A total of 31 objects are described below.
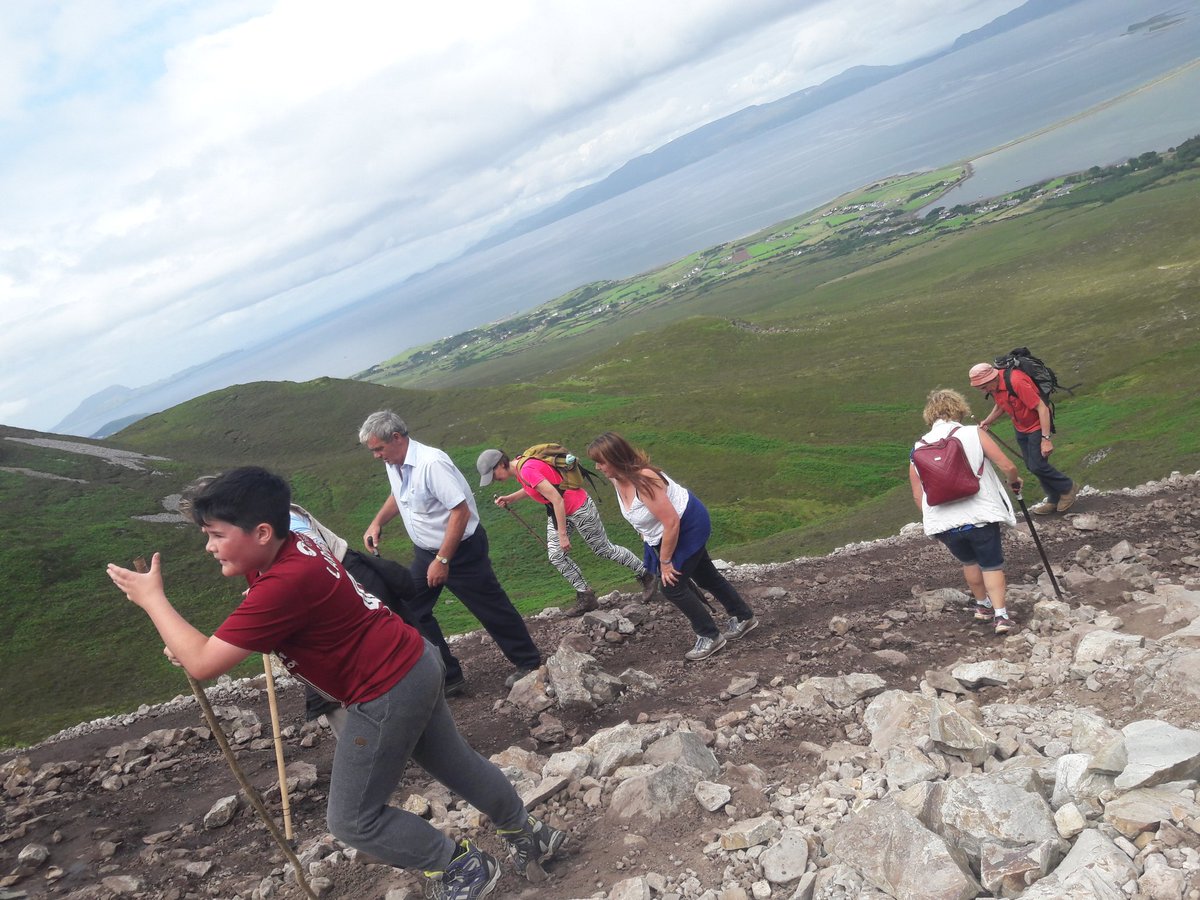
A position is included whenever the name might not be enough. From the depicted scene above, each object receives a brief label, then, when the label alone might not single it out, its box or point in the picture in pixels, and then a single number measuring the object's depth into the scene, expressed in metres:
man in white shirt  7.66
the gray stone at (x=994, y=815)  4.13
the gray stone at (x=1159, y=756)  4.17
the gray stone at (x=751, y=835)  4.80
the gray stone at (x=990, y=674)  6.68
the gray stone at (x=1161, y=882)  3.52
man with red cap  12.17
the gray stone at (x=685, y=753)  5.83
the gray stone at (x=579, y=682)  7.67
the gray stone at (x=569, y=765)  6.16
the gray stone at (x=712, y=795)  5.35
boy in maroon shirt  3.88
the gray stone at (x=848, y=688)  6.88
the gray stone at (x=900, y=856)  3.96
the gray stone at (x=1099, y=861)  3.68
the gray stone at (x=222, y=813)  6.71
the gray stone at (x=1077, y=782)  4.37
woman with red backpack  7.87
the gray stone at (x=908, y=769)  5.16
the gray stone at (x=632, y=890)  4.53
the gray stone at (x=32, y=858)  6.44
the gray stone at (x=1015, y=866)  3.89
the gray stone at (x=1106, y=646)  6.37
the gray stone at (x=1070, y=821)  4.14
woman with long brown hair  7.82
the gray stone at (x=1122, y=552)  10.17
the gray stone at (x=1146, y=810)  3.91
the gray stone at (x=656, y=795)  5.43
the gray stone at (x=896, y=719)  5.84
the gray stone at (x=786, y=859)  4.46
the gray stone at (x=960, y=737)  5.27
